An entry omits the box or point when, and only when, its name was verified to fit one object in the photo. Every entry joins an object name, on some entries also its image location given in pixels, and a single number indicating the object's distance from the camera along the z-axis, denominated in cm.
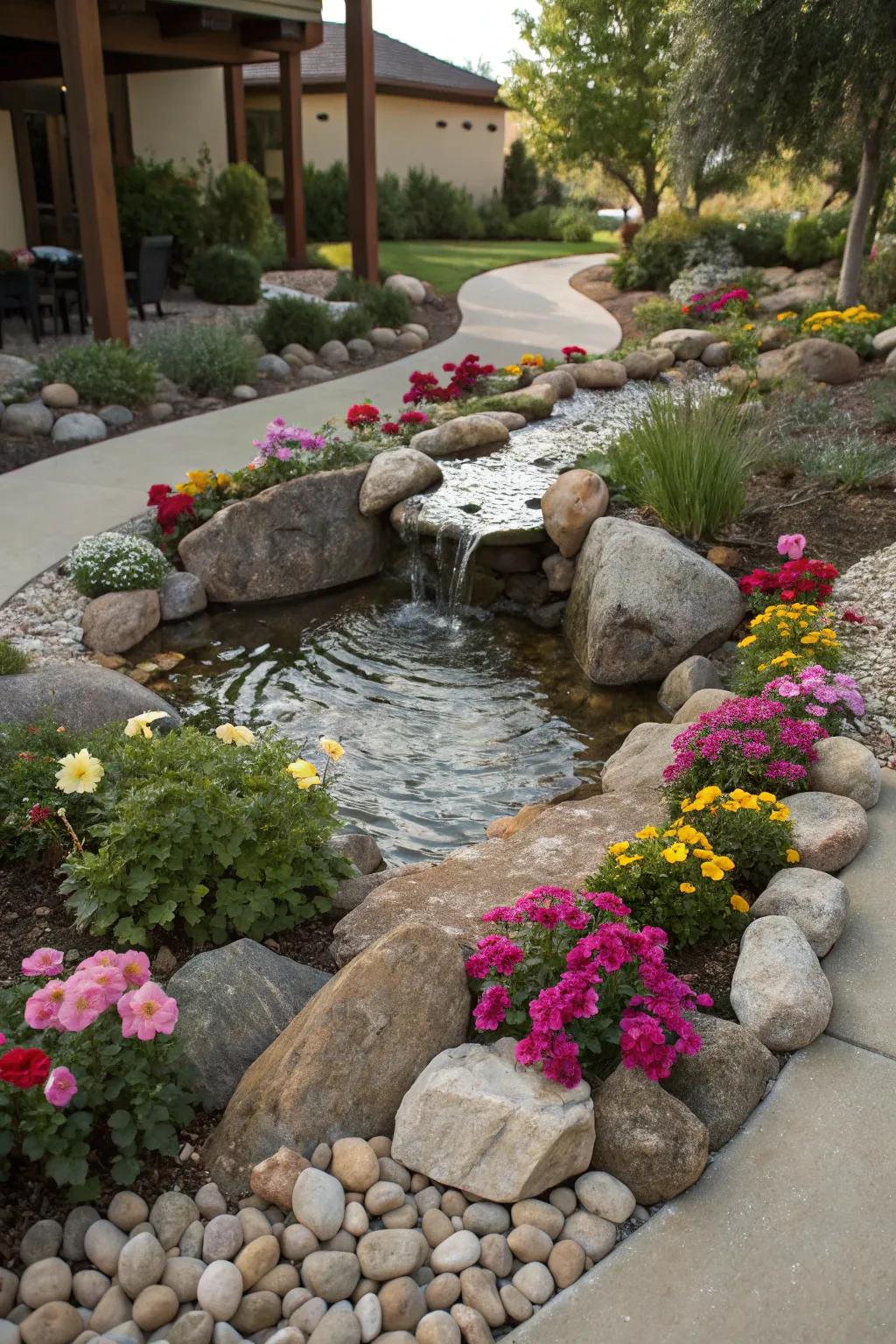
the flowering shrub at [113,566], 639
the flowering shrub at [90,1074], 230
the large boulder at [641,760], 448
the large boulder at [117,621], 616
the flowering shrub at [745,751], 392
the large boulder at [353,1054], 257
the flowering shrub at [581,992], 258
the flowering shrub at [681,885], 322
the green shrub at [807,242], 1711
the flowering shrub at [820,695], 434
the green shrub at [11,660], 484
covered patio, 991
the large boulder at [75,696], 441
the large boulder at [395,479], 732
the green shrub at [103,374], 948
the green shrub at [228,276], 1372
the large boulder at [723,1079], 266
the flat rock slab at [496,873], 342
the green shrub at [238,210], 1506
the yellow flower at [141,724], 346
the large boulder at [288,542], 688
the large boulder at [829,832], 362
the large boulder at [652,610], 592
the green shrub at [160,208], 1414
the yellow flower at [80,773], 317
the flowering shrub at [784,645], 482
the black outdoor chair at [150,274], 1220
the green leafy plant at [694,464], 654
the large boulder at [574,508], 670
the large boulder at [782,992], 290
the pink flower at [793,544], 579
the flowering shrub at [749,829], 353
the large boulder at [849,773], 399
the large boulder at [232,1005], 276
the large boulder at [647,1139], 248
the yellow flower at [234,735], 340
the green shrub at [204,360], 1041
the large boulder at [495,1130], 245
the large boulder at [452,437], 848
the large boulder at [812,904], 326
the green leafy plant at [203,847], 311
